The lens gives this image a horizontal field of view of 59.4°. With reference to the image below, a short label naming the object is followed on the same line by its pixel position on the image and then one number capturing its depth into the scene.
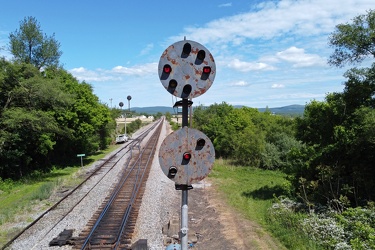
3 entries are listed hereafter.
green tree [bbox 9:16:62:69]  42.84
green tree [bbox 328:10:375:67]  14.71
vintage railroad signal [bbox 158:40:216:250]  3.73
